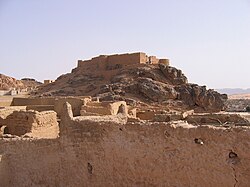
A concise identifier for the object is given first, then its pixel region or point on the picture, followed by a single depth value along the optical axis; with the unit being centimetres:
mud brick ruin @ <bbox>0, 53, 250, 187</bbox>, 563
